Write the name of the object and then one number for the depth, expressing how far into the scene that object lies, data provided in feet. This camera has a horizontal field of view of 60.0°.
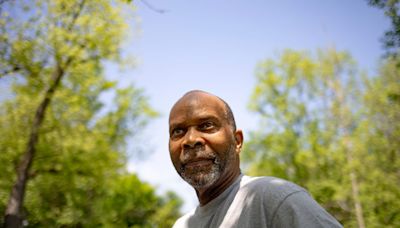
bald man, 4.88
